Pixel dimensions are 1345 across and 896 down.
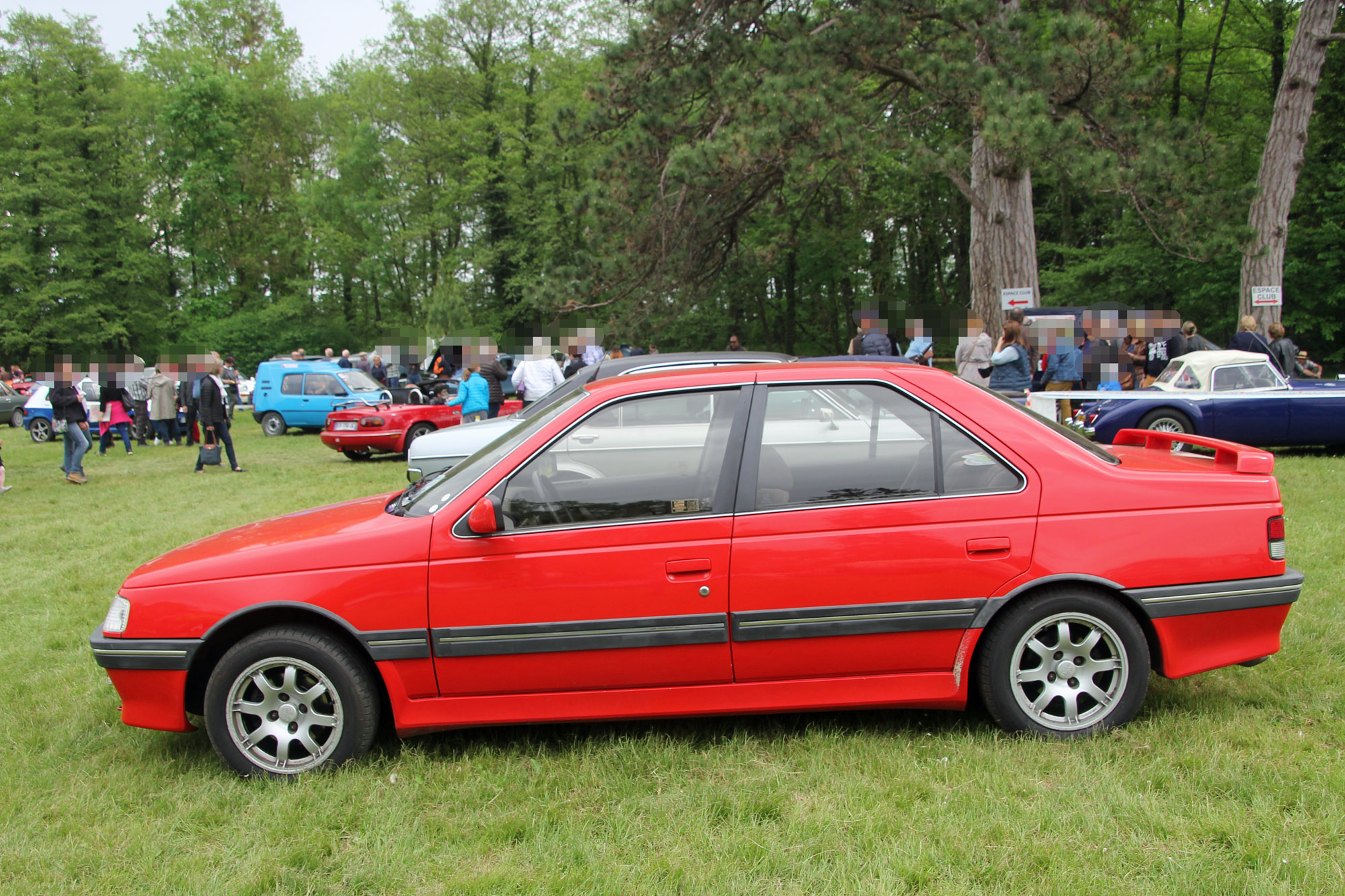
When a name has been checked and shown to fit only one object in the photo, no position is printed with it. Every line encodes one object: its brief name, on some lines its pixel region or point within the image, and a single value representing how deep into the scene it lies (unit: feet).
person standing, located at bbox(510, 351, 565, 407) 39.32
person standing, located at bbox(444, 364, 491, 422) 37.70
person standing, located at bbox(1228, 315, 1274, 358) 42.83
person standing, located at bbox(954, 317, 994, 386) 35.06
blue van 72.28
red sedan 11.57
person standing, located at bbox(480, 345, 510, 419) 40.09
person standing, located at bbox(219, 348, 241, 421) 76.69
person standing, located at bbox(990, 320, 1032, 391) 31.73
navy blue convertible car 36.83
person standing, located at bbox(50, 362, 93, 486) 43.01
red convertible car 50.49
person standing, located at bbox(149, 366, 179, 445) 58.85
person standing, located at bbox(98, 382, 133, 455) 57.06
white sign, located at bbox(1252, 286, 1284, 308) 50.08
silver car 27.91
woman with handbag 47.57
